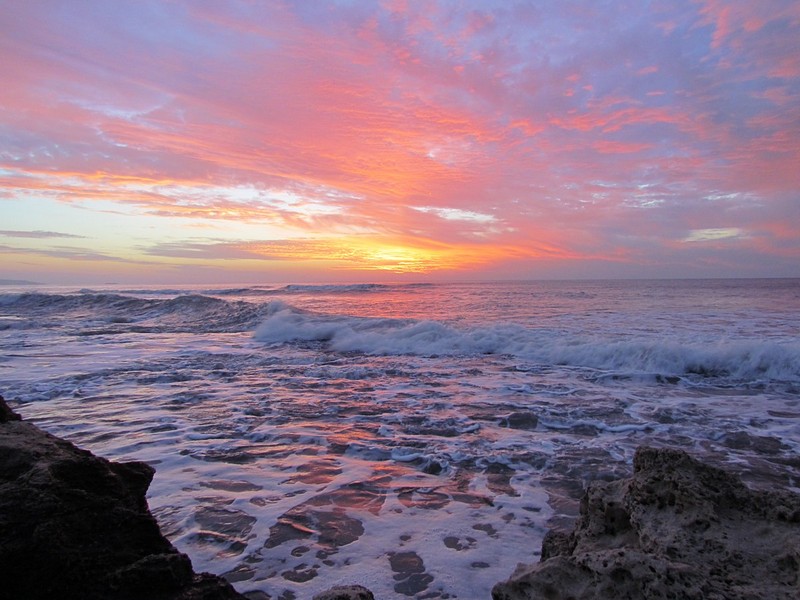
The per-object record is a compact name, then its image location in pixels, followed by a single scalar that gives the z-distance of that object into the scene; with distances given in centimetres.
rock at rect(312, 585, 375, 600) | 176
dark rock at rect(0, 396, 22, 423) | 255
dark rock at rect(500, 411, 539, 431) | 579
